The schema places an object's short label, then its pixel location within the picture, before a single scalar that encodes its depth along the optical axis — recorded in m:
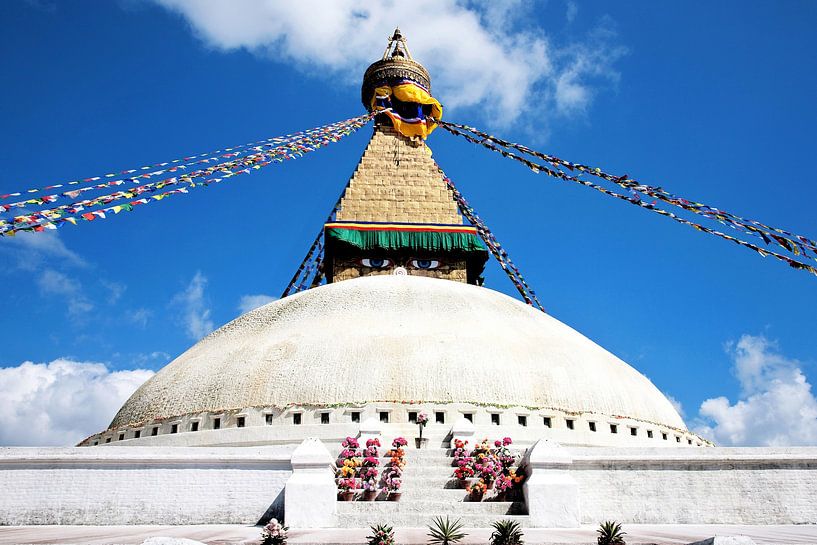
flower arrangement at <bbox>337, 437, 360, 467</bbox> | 10.03
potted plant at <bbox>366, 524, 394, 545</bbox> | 6.49
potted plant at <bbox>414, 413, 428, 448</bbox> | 11.51
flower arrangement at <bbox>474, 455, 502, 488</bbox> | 9.59
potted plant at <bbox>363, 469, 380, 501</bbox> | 9.41
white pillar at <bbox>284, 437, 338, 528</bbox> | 8.68
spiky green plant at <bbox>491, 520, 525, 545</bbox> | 6.56
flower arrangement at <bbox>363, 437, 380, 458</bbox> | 10.02
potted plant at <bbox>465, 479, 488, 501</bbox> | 9.39
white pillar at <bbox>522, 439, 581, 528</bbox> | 8.81
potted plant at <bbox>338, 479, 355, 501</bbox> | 9.36
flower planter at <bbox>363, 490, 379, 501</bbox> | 9.40
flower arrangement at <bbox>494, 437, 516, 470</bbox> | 9.91
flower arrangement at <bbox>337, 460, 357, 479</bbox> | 9.65
